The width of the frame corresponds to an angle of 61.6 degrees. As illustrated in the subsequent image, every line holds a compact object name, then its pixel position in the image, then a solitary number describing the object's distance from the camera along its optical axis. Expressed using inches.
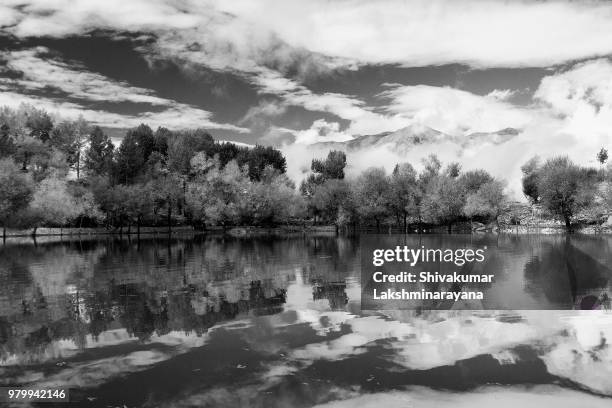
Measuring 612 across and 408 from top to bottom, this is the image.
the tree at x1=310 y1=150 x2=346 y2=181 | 5452.8
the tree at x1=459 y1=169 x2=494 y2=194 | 4611.2
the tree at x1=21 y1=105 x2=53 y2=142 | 4005.9
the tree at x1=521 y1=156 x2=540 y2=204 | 5162.9
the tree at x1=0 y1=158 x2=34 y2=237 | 2844.5
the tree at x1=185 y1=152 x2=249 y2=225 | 4146.2
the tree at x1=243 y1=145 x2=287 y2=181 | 5246.1
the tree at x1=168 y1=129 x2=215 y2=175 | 4315.9
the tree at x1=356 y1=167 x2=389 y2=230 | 4264.3
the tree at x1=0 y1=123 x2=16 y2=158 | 3351.4
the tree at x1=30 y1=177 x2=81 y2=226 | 3245.6
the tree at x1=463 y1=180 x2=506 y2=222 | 4183.1
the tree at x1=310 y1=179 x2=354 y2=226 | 4468.5
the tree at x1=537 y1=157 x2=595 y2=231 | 3873.0
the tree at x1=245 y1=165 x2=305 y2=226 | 4352.9
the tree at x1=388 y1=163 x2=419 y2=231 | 4308.6
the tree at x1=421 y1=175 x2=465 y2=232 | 4158.5
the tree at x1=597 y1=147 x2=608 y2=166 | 5807.1
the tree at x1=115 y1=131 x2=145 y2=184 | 4065.0
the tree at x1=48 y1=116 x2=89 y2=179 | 4040.4
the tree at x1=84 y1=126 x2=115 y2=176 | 4069.9
